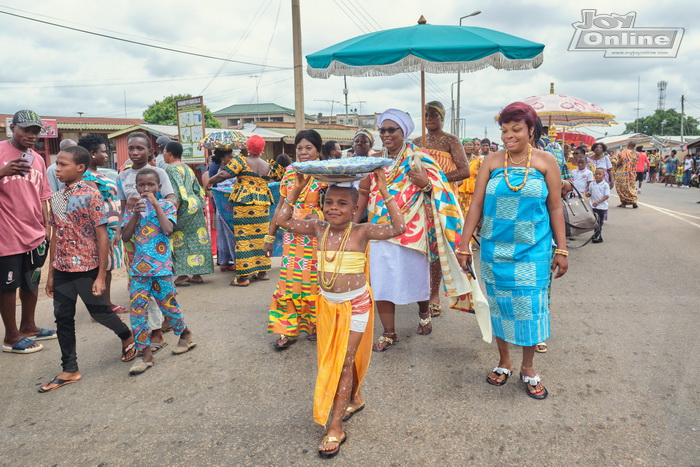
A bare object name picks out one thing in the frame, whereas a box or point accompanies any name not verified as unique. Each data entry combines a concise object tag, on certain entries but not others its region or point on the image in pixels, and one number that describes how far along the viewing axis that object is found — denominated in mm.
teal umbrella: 3848
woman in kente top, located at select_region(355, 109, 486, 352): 3906
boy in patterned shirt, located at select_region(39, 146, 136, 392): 3465
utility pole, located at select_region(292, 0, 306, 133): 11492
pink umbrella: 8336
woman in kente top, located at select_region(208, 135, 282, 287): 6082
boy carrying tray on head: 2676
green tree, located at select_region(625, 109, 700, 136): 70312
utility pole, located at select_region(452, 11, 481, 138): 26594
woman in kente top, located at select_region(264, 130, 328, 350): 4121
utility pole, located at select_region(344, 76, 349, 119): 45859
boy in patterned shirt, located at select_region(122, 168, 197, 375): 3680
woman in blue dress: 3059
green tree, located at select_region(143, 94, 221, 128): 48781
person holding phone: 4090
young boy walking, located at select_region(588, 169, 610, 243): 8938
